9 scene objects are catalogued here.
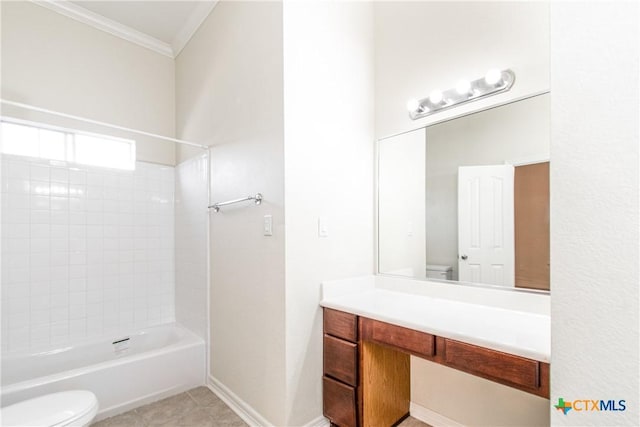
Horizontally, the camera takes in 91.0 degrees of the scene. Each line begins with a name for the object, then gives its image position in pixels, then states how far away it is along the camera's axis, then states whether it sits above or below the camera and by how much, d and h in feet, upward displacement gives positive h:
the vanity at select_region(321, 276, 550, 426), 3.97 -1.83
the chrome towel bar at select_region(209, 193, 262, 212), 6.17 +0.27
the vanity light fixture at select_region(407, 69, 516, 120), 5.33 +2.20
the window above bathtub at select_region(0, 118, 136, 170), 7.37 +1.82
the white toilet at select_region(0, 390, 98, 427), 4.62 -3.00
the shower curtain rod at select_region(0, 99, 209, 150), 8.12 +1.78
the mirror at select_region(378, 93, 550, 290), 5.08 +0.25
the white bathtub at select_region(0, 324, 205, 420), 6.12 -3.49
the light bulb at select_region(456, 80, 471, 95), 5.73 +2.29
